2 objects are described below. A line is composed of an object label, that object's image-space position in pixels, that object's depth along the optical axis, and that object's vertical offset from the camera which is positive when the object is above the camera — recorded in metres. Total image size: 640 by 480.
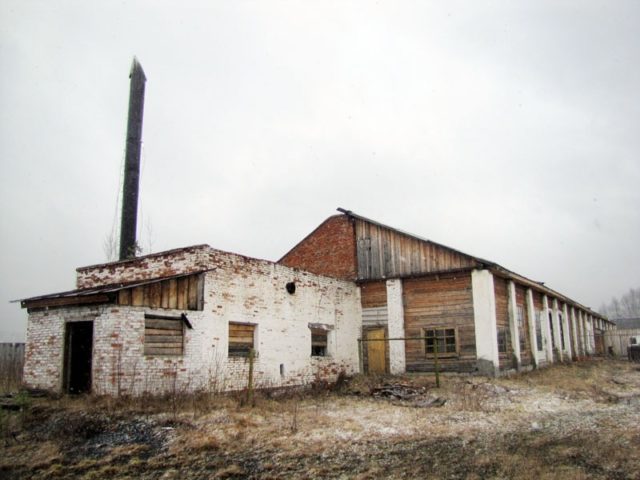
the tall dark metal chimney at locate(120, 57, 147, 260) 18.05 +5.94
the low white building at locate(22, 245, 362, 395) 11.74 +0.12
